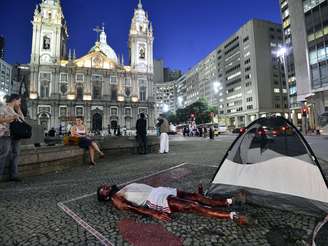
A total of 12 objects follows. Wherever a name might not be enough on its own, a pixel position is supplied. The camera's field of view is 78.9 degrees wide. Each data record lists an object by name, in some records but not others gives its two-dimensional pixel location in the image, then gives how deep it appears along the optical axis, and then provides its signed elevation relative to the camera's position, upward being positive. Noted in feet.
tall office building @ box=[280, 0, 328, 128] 100.98 +43.60
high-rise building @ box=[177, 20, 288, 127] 224.33 +70.90
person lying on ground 8.20 -3.06
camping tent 9.09 -2.07
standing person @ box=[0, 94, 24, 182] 14.20 -0.28
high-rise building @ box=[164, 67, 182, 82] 583.58 +179.31
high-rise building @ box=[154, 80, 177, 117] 532.73 +110.30
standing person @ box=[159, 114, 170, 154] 31.31 -0.14
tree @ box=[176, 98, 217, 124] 208.85 +24.25
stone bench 17.01 -2.24
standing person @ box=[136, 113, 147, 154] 30.07 +0.09
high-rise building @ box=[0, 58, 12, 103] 335.12 +107.56
